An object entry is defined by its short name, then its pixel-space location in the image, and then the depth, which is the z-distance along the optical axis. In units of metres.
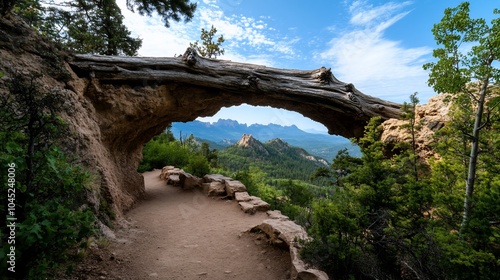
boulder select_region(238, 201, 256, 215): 8.52
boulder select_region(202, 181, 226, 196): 10.91
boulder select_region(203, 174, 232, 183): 12.05
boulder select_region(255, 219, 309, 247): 5.49
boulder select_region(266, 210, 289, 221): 7.33
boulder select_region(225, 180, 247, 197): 10.45
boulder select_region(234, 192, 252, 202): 9.49
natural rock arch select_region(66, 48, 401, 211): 7.78
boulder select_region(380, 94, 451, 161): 6.83
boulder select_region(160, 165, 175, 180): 14.59
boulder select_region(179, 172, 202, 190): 12.36
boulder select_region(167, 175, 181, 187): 13.07
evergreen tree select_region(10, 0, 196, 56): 7.38
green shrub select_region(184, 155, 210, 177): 15.18
